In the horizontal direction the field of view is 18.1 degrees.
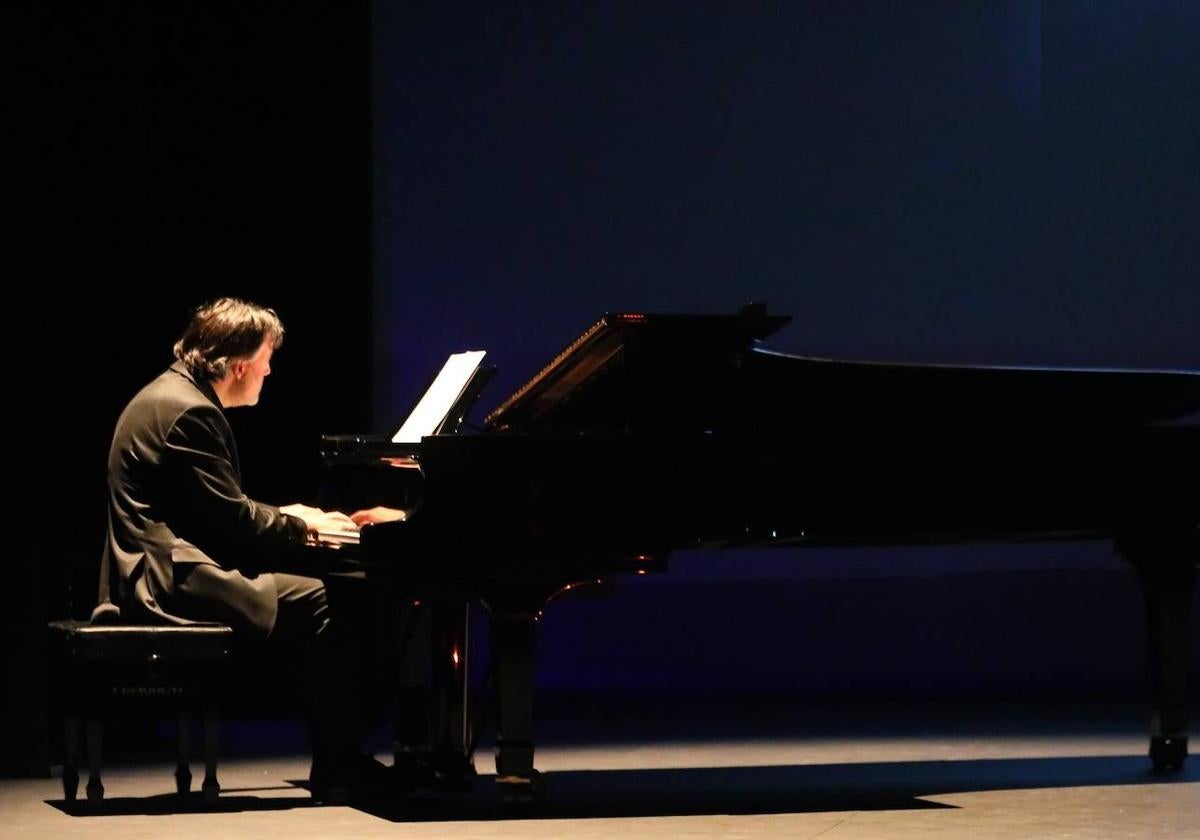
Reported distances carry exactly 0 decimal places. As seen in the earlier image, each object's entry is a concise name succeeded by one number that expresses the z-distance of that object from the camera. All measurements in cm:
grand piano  808
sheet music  894
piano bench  839
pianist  841
